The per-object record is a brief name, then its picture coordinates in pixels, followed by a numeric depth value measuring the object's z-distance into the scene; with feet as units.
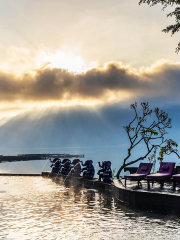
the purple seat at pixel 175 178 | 48.78
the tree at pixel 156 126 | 81.46
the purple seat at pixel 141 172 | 54.13
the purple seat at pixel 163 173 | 52.11
